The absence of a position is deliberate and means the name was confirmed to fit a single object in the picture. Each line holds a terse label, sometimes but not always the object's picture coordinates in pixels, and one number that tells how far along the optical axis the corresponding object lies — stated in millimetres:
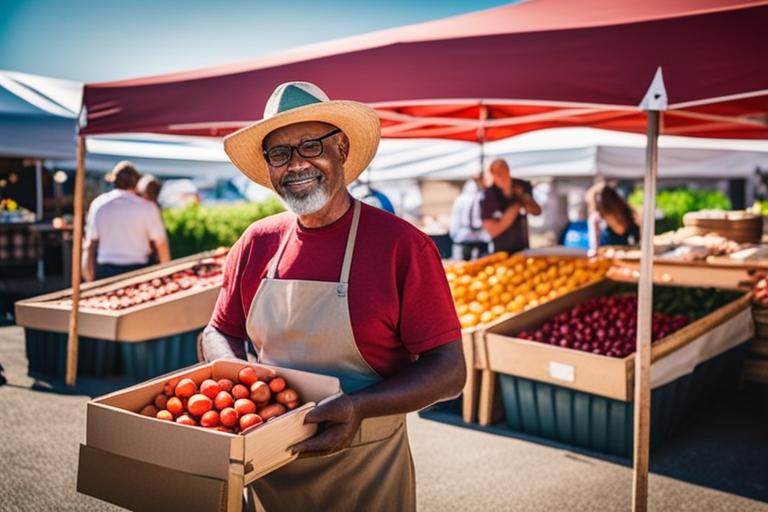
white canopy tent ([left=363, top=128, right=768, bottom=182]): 9930
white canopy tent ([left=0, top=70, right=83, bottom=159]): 9727
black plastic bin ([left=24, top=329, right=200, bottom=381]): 5891
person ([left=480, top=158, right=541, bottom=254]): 7141
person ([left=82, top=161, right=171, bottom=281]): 6348
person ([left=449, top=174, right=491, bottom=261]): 9370
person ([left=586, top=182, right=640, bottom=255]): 7445
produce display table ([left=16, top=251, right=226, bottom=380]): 5734
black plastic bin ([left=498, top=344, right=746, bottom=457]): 4281
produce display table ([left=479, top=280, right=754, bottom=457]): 4227
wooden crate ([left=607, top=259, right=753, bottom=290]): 5836
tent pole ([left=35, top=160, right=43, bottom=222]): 13417
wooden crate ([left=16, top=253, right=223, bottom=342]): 5672
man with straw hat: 1858
